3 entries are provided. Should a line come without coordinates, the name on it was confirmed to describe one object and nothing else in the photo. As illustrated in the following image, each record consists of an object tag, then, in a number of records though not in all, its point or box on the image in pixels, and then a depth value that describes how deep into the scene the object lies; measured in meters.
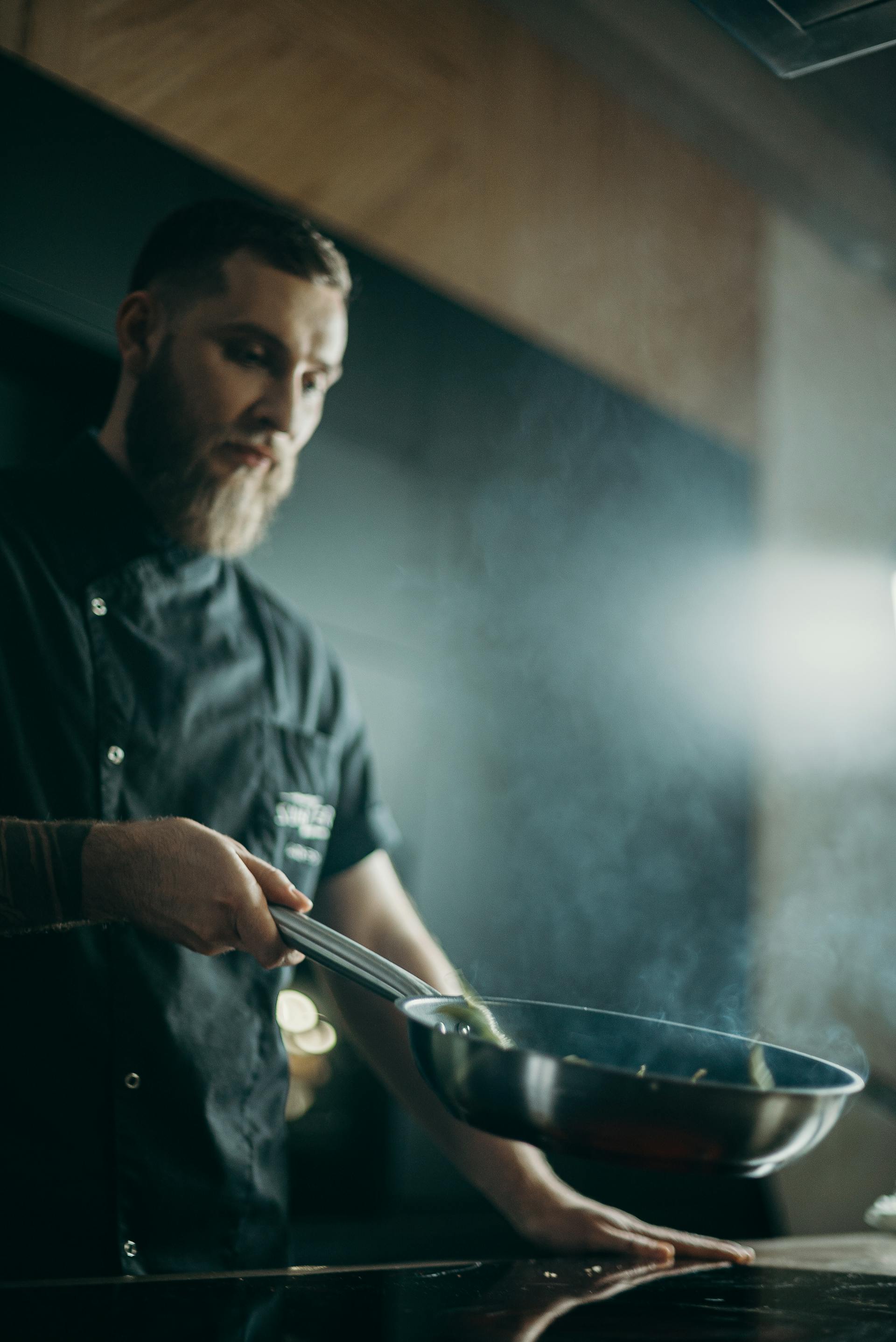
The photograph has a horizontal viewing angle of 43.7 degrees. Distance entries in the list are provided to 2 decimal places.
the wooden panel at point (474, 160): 1.36
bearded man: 0.92
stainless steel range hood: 0.83
